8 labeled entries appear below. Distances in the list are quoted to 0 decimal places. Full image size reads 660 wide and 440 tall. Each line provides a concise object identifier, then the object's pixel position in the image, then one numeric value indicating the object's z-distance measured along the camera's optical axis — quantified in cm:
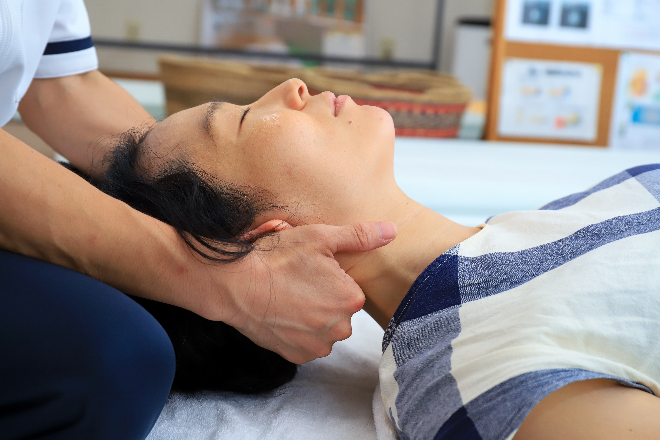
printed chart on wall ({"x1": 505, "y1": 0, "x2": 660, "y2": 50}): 278
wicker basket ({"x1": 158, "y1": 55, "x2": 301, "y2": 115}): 261
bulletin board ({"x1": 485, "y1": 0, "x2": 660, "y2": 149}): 280
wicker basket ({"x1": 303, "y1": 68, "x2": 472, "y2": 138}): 254
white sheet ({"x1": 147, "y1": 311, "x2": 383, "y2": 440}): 90
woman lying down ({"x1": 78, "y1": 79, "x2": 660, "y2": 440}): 71
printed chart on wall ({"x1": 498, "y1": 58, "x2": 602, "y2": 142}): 284
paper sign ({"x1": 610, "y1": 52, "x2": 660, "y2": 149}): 287
